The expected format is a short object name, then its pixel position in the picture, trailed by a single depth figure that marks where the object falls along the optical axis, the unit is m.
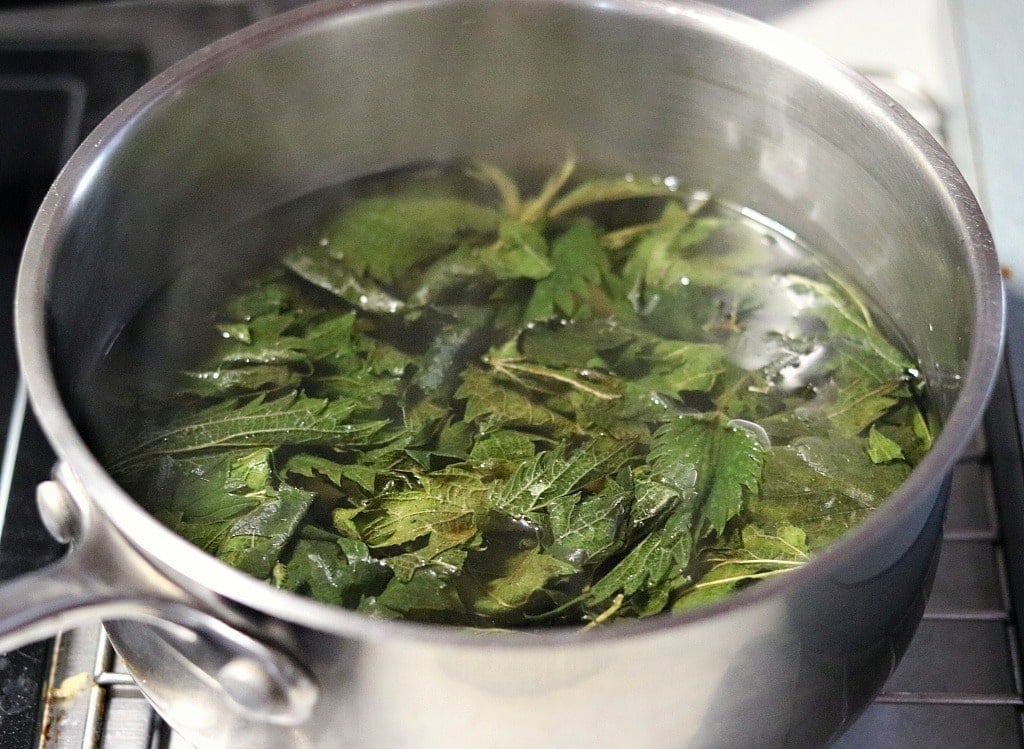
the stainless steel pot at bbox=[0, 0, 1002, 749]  0.60
